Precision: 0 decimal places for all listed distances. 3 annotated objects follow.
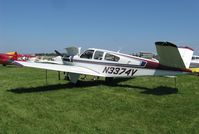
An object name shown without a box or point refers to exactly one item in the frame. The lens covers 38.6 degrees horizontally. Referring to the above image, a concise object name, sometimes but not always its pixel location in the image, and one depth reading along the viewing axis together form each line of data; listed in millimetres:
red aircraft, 27359
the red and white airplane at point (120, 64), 10719
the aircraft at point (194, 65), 19741
